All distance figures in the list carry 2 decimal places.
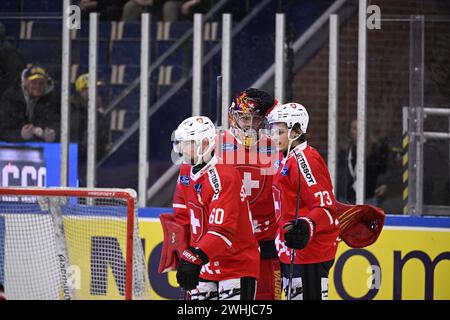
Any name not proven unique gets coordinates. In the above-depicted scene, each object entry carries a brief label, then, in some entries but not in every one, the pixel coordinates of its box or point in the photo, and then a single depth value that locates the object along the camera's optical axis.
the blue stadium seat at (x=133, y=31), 18.14
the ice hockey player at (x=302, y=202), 13.66
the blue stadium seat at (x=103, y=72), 18.28
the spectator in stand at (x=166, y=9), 18.09
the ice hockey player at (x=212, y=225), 12.67
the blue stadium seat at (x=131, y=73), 18.31
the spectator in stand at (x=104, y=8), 18.20
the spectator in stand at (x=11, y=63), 18.44
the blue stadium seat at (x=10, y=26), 18.42
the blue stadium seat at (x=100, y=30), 18.23
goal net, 13.99
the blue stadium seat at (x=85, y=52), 18.30
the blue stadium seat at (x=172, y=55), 18.12
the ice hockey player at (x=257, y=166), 14.59
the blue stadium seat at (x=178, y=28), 18.08
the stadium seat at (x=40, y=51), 18.39
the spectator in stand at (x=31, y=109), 18.39
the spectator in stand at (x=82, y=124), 18.28
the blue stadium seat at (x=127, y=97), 18.25
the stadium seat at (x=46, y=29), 18.34
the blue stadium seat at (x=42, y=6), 18.30
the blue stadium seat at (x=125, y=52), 18.19
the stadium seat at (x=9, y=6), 18.50
